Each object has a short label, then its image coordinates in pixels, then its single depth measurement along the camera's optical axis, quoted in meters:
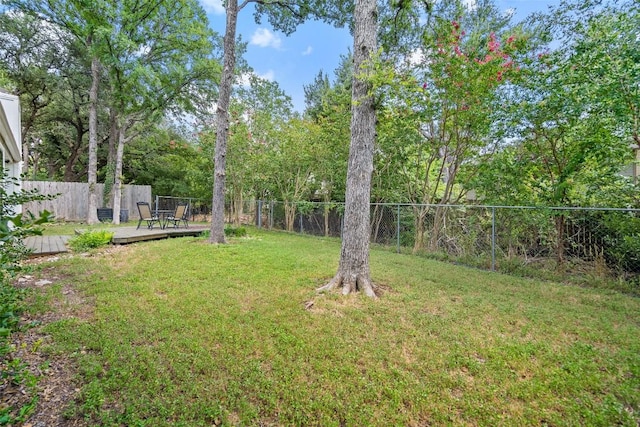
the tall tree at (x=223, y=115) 6.85
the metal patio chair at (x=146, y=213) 8.54
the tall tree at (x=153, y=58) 10.06
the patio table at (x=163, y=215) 9.12
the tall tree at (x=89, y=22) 9.12
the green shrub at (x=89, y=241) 5.86
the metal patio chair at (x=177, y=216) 9.35
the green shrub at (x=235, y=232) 8.41
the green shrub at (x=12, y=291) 1.08
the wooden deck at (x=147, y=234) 6.66
